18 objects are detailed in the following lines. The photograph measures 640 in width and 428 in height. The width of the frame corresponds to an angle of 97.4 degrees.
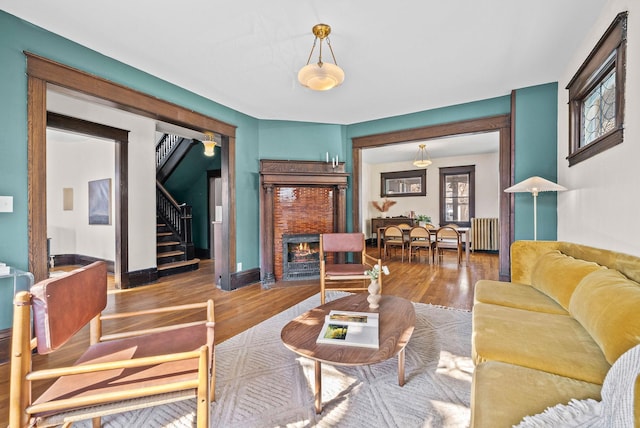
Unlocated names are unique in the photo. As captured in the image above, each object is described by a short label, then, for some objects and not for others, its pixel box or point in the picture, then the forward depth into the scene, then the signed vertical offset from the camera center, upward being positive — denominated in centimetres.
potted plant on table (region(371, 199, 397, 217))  853 +19
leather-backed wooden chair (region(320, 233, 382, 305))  320 -68
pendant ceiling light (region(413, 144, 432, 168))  657 +147
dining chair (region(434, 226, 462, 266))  554 -58
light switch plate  205 +7
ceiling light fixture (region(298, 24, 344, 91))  221 +110
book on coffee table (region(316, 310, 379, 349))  159 -73
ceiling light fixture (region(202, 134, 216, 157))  473 +114
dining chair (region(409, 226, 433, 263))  555 -54
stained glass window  214 +84
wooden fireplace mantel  432 +50
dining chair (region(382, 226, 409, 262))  594 -56
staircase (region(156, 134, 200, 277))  519 -20
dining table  551 -45
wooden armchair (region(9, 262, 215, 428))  96 -66
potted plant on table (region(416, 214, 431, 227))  727 -23
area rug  146 -107
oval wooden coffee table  144 -74
